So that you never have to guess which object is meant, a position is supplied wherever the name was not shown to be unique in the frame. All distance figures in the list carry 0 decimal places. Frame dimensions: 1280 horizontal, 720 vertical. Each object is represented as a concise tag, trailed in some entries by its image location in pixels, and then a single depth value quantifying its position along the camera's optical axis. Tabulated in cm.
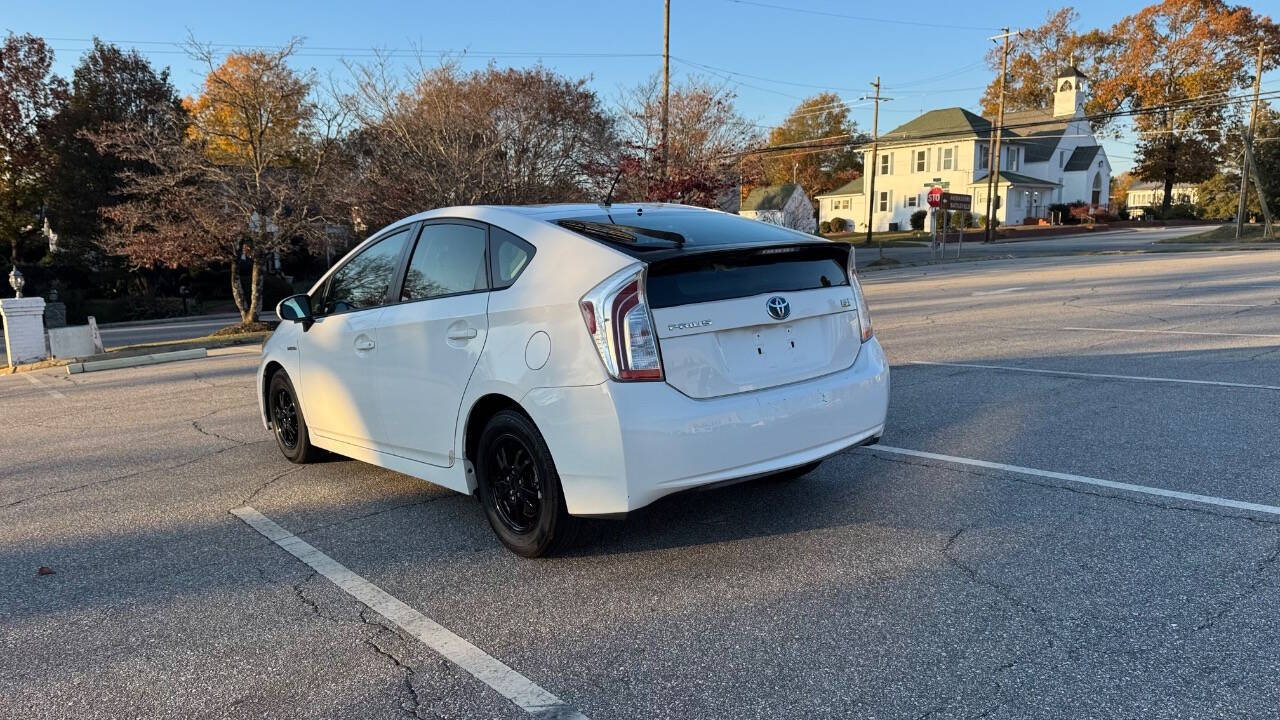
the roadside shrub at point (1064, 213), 6197
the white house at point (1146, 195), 7244
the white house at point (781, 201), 5919
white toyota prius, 355
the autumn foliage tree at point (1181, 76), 6328
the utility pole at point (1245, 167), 3753
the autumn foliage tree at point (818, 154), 8200
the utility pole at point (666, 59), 2767
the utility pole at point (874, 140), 4848
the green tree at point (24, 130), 3366
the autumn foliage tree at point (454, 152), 2456
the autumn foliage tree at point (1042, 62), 7262
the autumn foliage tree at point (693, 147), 2773
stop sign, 3484
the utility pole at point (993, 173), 4653
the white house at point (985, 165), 5934
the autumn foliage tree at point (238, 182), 1827
